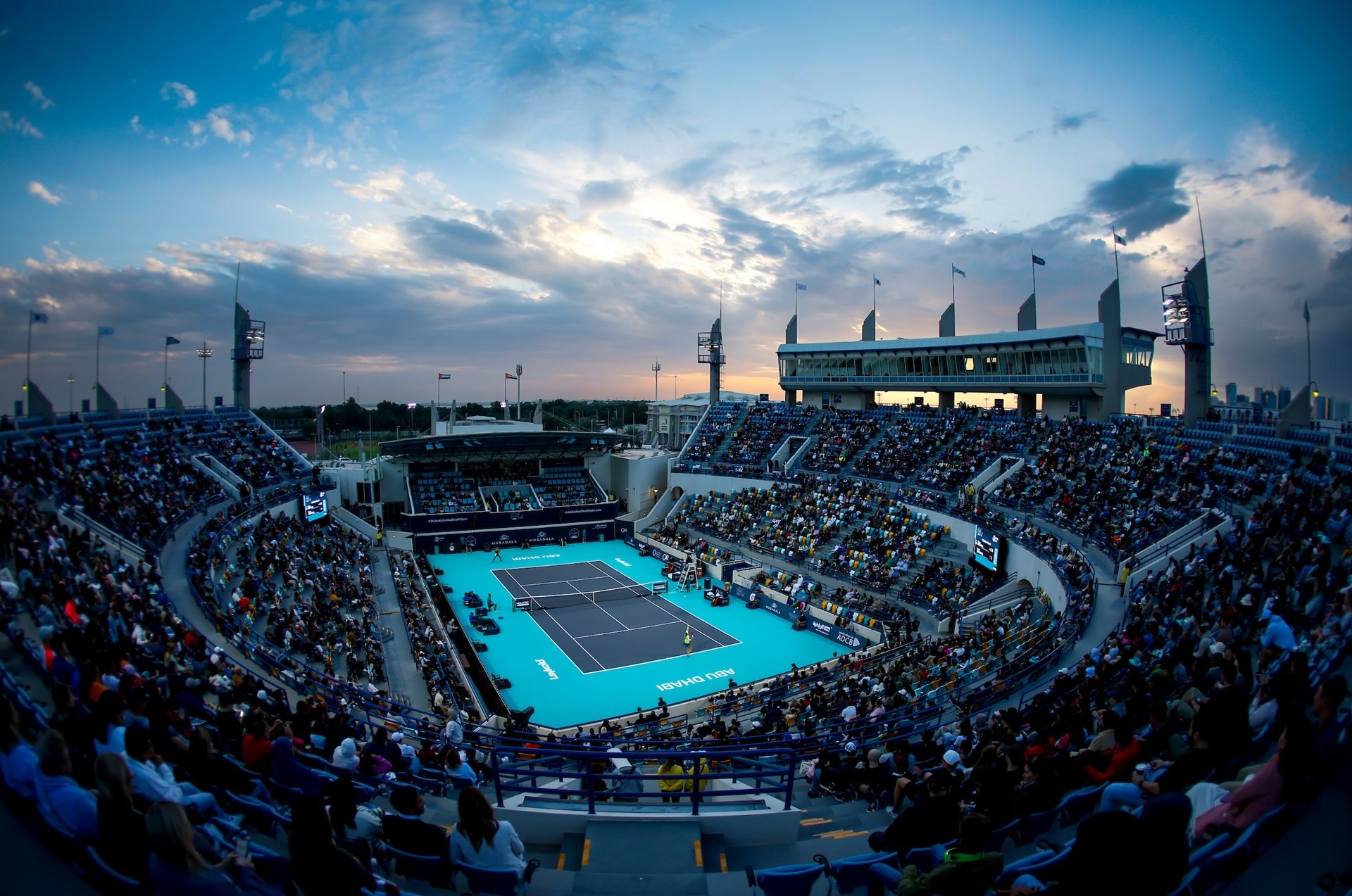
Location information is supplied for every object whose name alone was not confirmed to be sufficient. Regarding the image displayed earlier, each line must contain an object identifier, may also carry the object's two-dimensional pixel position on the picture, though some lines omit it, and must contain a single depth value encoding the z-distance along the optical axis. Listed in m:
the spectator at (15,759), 4.77
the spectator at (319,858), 4.43
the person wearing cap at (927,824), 5.89
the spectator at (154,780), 5.31
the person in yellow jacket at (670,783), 9.59
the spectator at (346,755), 8.30
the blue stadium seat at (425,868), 5.87
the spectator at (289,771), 6.97
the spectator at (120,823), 4.30
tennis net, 35.66
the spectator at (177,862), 3.73
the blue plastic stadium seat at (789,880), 5.74
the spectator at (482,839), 5.37
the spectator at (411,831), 5.90
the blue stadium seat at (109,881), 4.17
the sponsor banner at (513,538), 46.12
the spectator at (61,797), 4.54
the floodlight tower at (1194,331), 31.30
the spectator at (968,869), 4.62
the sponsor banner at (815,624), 28.91
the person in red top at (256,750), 7.42
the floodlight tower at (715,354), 64.94
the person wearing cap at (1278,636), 9.27
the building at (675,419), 99.44
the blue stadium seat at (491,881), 5.51
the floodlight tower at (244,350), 47.47
